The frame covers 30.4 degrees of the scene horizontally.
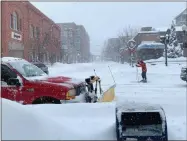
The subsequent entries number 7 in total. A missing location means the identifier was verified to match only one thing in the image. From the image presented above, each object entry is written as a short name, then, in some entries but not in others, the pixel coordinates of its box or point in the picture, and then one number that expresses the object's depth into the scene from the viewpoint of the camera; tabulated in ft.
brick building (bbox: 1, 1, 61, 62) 117.08
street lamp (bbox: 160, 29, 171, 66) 111.38
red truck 25.82
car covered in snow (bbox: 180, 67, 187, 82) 62.34
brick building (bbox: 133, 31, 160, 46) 253.44
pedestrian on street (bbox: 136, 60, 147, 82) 70.03
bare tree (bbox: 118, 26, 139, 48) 271.59
